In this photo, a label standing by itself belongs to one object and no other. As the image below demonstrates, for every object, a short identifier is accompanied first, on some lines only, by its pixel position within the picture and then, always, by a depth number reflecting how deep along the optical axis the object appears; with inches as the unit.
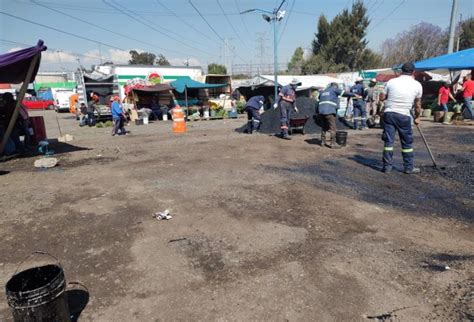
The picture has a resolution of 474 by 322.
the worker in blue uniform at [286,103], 443.2
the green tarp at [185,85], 871.7
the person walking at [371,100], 637.3
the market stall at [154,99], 857.5
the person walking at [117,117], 564.4
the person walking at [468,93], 555.2
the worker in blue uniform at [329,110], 393.7
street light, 803.9
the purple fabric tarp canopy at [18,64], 317.1
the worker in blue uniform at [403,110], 263.1
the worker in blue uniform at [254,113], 502.3
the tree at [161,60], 3633.1
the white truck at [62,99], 1268.5
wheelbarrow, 480.4
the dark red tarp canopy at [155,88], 840.4
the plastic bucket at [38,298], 95.4
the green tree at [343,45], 2043.6
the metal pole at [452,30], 819.4
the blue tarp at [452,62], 635.8
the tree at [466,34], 1955.0
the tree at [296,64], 2127.2
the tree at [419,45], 2182.6
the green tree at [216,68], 2463.7
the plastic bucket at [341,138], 392.2
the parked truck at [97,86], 872.3
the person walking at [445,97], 597.6
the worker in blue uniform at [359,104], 524.4
